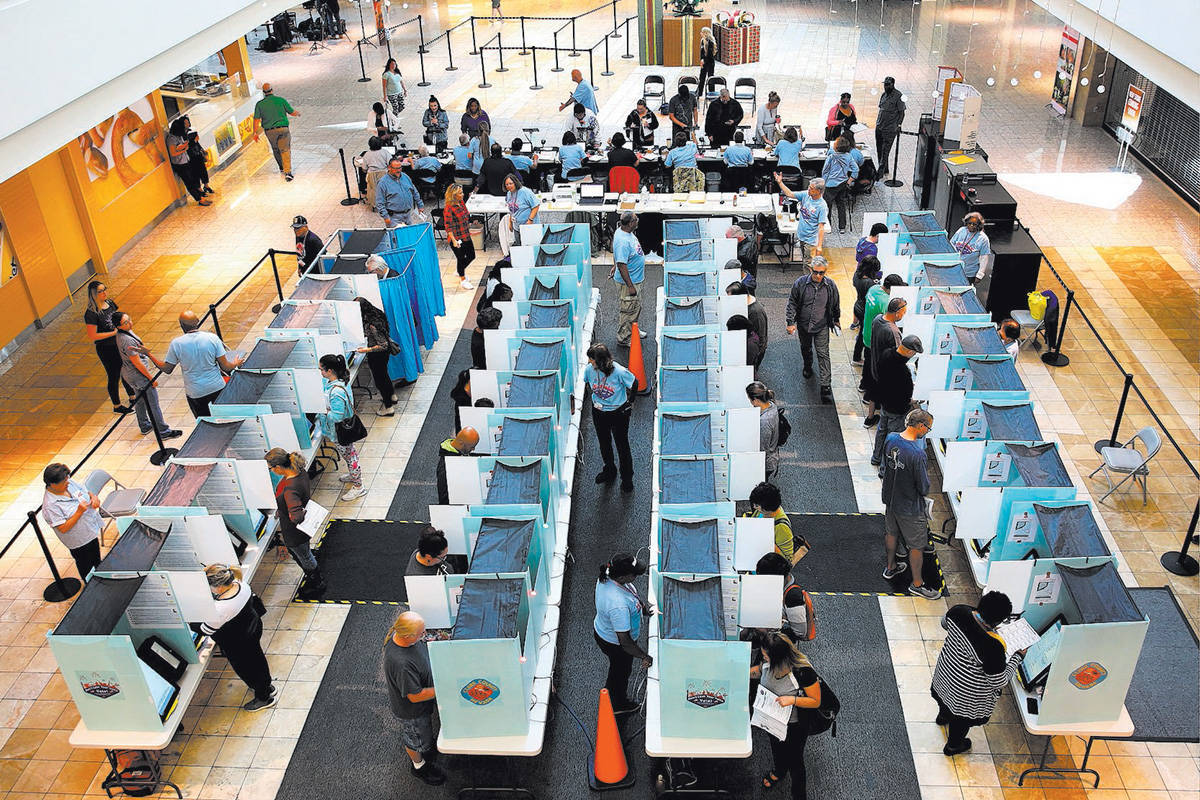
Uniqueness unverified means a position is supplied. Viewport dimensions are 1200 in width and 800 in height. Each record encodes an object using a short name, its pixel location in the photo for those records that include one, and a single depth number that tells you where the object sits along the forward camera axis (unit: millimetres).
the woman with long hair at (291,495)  7661
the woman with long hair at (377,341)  10125
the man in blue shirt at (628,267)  10859
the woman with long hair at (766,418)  8047
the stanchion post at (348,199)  15731
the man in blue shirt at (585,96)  17219
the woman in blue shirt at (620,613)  6320
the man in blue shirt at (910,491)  7445
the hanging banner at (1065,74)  17889
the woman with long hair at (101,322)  9891
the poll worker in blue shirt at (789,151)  14289
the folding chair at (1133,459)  8648
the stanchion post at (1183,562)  8117
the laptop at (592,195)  13664
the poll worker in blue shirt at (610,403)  8539
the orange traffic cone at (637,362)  10648
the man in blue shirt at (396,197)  13305
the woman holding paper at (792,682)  5762
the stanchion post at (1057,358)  11039
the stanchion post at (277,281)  12274
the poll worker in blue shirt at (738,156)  14148
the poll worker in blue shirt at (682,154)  13820
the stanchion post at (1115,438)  9202
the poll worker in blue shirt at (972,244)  10898
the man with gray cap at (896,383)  8594
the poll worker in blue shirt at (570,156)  14656
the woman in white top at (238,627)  6727
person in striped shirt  6012
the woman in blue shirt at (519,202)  12320
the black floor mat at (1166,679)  6824
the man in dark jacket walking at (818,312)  9945
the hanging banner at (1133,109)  16406
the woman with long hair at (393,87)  19109
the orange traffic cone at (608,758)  6359
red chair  13945
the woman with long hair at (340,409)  9016
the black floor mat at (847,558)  8086
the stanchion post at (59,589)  8445
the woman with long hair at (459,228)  12500
